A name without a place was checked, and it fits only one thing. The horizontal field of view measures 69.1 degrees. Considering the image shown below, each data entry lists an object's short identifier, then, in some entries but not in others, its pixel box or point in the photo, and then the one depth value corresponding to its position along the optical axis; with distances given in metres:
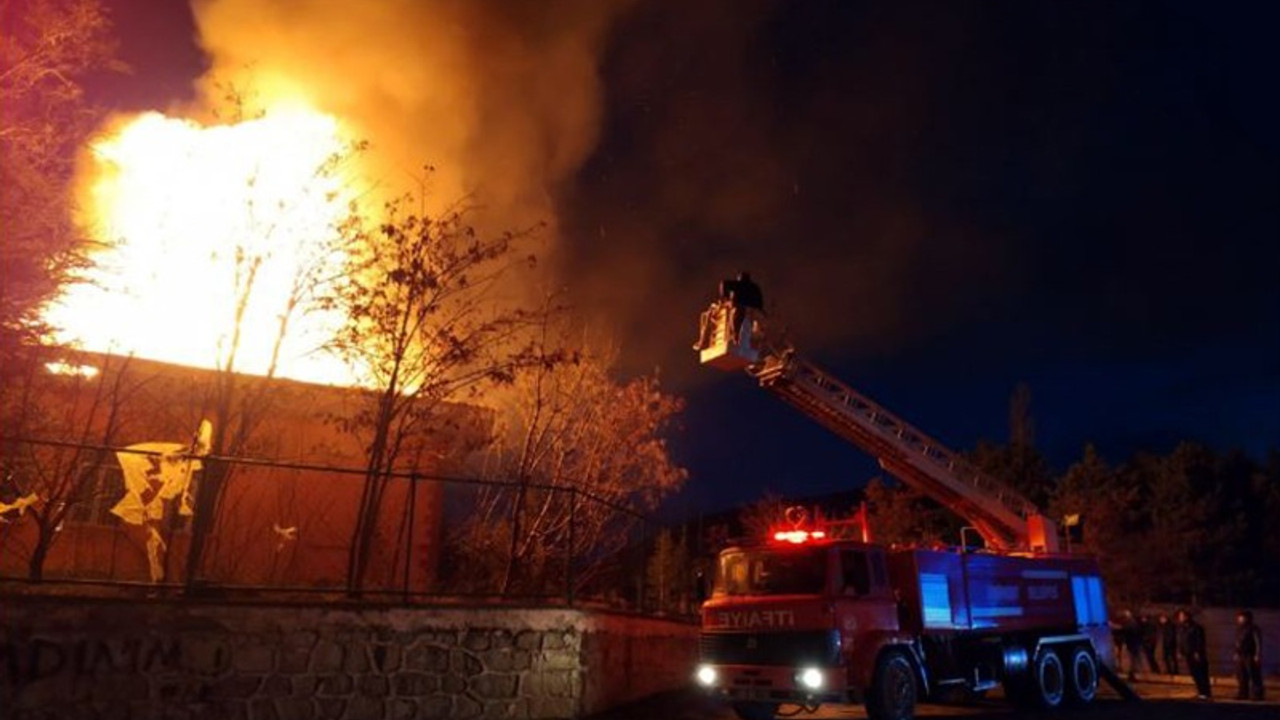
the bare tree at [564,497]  16.22
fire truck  12.21
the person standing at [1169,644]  23.48
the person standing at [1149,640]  24.27
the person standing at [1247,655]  17.06
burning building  12.73
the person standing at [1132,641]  23.58
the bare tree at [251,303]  12.48
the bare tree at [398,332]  12.52
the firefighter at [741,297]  15.87
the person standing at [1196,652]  17.38
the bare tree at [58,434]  11.37
